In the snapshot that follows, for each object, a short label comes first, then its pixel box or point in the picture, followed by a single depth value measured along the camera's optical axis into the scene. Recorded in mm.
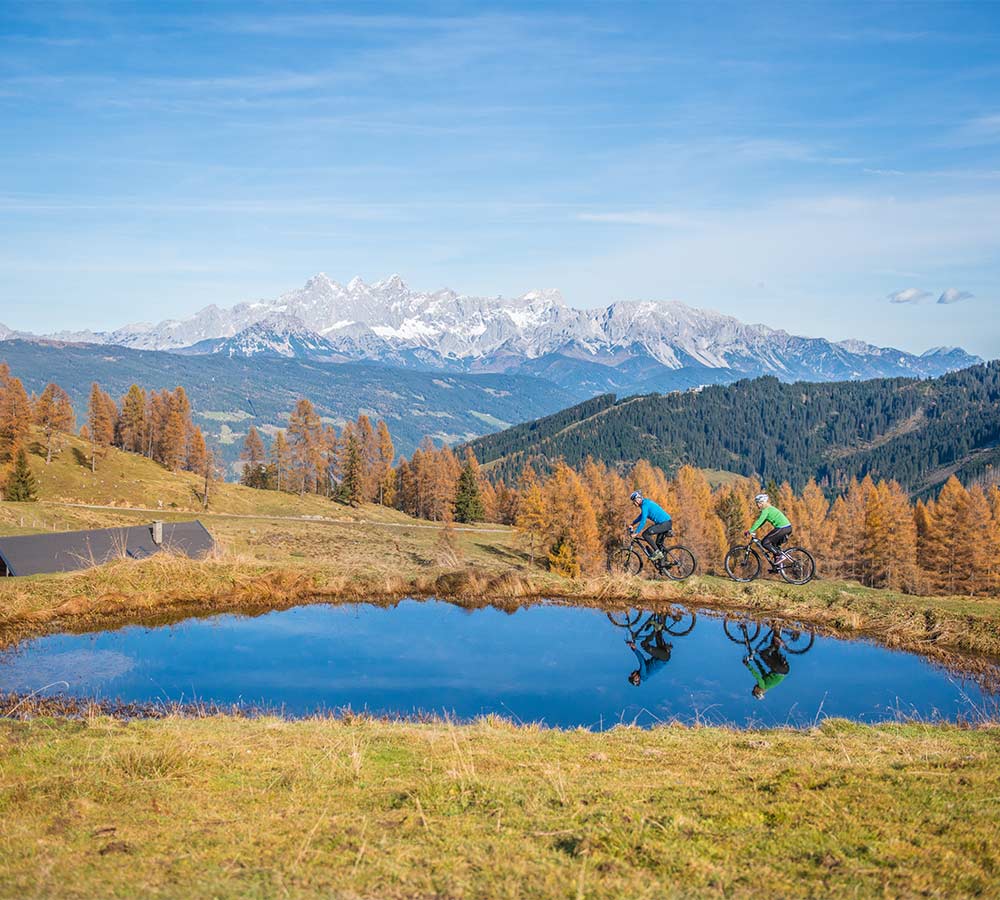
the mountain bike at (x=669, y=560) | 27766
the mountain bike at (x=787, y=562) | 25766
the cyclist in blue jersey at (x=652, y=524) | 26772
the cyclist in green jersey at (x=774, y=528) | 23203
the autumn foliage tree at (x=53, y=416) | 109750
